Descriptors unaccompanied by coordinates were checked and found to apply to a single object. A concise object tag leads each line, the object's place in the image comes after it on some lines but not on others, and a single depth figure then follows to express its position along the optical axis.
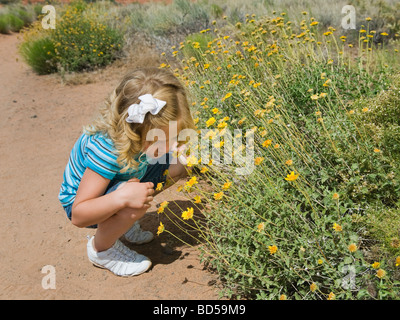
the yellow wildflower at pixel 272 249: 1.77
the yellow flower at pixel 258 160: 1.96
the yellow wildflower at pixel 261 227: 1.79
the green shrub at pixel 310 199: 1.85
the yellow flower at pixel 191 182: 2.00
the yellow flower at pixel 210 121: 2.37
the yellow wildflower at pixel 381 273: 1.54
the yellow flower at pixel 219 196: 1.92
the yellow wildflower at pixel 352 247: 1.61
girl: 2.10
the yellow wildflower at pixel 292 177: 1.77
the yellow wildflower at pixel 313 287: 1.70
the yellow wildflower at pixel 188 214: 1.98
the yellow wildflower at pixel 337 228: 1.70
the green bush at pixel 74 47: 6.66
